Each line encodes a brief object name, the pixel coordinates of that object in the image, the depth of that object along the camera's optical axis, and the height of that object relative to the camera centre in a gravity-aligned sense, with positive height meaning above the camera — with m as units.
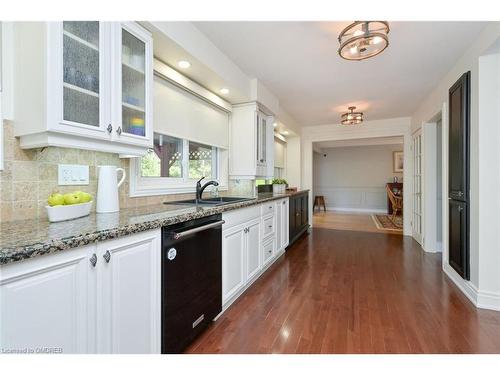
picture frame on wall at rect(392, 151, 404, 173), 8.48 +0.86
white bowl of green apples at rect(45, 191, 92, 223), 1.23 -0.10
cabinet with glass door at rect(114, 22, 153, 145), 1.52 +0.67
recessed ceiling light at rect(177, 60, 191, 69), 2.22 +1.11
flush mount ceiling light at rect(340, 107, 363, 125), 4.27 +1.19
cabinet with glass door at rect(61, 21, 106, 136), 1.26 +0.60
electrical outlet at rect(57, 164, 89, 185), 1.46 +0.07
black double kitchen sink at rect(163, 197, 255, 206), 2.43 -0.16
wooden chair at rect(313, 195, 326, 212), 9.20 -0.55
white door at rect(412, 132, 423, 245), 4.41 -0.03
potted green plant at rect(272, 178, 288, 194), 4.32 +0.00
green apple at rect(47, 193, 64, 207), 1.27 -0.07
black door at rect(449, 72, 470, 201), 2.41 +0.49
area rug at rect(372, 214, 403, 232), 5.79 -0.96
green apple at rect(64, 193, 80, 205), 1.32 -0.07
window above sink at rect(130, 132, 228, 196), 2.14 +0.20
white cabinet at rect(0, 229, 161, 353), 0.81 -0.45
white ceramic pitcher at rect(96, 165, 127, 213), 1.57 -0.02
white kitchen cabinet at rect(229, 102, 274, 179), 3.32 +0.60
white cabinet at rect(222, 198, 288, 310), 2.07 -0.60
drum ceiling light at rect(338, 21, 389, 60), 1.93 +1.17
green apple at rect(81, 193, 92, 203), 1.41 -0.07
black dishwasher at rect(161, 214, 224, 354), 1.41 -0.60
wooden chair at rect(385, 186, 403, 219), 7.32 -0.44
